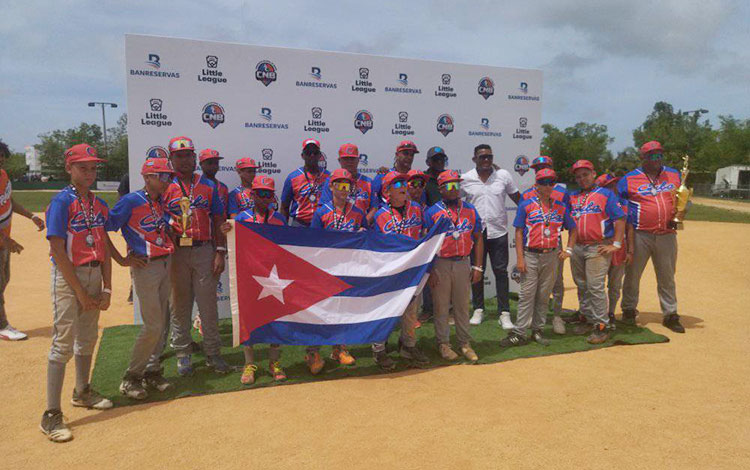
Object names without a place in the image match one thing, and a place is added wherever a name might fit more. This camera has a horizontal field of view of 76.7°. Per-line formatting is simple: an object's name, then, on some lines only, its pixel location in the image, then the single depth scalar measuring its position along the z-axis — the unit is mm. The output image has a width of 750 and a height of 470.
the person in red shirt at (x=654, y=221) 7000
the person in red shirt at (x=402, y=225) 5383
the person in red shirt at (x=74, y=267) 3982
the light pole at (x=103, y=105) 35741
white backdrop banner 6773
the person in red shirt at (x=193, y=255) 5098
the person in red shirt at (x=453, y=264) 5551
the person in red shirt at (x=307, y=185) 6332
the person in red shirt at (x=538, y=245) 6055
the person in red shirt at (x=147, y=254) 4461
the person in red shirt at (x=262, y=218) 5066
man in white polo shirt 7324
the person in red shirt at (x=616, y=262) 7027
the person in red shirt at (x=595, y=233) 6527
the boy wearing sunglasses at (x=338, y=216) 5246
